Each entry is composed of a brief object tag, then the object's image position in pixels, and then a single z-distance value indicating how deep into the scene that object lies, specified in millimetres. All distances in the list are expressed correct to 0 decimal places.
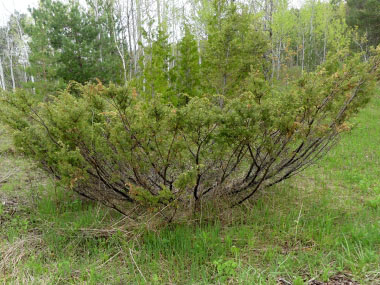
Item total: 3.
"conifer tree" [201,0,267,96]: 6238
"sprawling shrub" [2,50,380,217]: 2507
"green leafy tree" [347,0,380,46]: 17516
